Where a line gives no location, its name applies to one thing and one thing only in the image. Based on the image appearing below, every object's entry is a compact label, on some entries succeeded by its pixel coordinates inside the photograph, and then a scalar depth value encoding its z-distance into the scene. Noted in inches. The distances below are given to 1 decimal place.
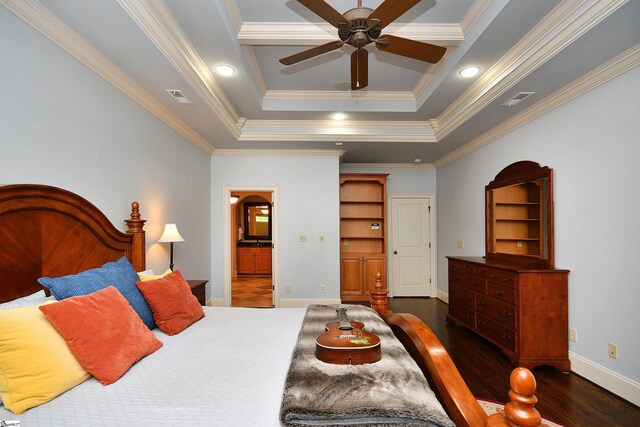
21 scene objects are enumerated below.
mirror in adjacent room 351.3
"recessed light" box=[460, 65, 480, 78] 110.7
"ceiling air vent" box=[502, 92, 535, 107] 113.1
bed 41.1
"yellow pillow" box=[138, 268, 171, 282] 83.6
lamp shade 122.2
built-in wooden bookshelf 216.5
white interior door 229.1
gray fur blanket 39.0
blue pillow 59.5
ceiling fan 66.3
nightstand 118.6
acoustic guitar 53.5
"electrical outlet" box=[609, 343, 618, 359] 92.7
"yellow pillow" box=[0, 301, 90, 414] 42.9
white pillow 55.2
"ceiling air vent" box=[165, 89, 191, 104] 110.7
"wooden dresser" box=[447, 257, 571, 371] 108.7
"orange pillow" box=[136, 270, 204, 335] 74.5
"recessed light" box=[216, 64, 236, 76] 109.3
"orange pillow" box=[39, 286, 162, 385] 49.8
